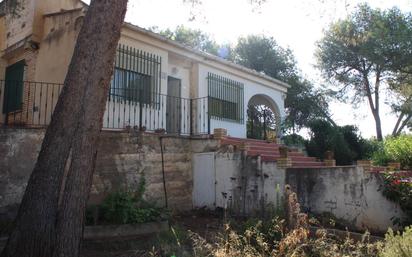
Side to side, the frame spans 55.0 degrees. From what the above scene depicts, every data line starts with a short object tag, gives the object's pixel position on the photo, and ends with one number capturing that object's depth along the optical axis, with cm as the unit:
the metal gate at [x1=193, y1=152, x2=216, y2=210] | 1072
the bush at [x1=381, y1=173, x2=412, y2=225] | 775
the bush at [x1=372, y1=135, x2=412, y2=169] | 1355
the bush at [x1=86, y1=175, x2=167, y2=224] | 789
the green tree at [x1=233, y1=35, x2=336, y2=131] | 2567
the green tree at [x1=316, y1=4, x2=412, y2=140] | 2267
